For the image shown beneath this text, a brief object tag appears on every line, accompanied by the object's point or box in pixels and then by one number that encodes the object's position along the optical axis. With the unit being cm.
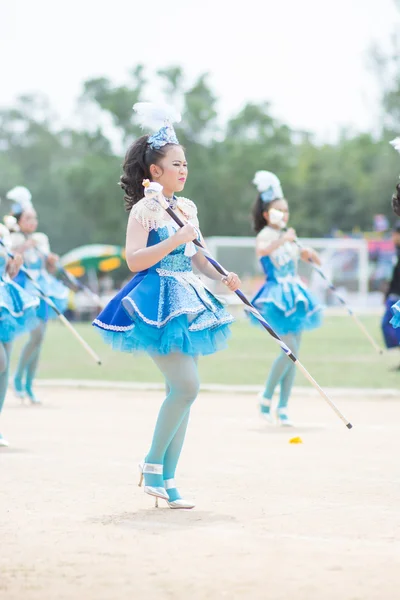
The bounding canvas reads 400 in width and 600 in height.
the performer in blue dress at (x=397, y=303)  1293
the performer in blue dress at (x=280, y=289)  1919
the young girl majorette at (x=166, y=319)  1144
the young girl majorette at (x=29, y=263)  2266
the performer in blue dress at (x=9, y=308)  1666
